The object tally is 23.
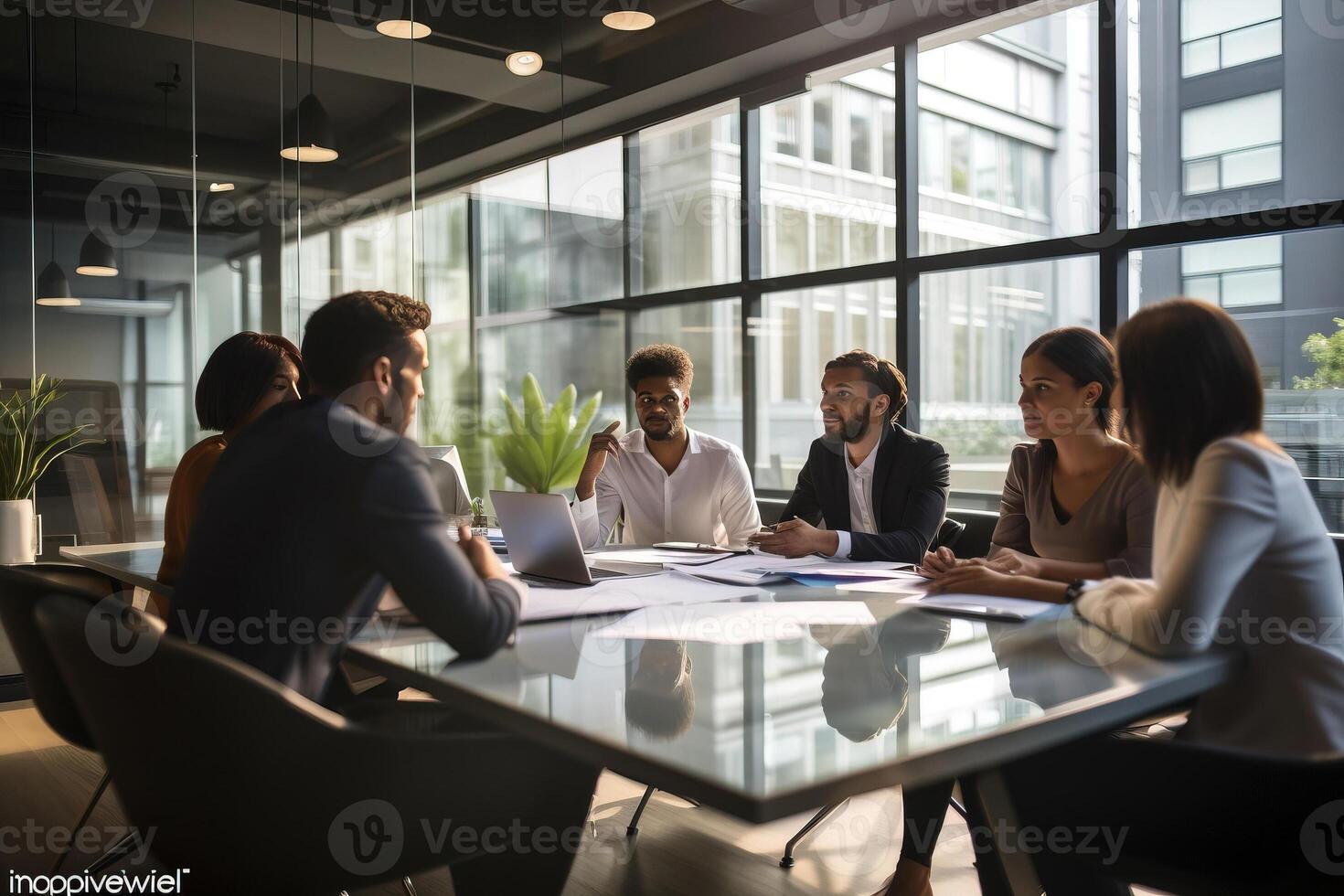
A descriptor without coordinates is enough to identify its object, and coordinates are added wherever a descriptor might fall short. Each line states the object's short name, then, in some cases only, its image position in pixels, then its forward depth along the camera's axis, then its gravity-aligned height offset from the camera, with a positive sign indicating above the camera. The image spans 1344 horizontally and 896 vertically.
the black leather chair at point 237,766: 1.28 -0.44
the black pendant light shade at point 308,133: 5.11 +1.57
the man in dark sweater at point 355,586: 1.39 -0.22
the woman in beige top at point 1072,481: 2.07 -0.12
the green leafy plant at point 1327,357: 3.74 +0.26
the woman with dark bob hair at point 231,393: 2.56 +0.12
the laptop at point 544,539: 2.12 -0.23
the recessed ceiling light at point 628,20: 5.23 +2.20
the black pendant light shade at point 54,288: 4.42 +0.67
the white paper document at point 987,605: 1.76 -0.33
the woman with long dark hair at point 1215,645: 1.31 -0.32
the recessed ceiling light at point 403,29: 5.29 +2.17
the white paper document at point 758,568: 2.24 -0.33
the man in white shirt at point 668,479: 3.41 -0.16
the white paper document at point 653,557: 2.55 -0.33
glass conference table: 1.00 -0.33
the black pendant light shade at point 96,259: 4.50 +0.82
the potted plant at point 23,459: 4.13 -0.09
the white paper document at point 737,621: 1.65 -0.34
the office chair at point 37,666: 1.92 -0.49
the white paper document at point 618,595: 1.82 -0.33
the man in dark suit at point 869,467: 2.98 -0.11
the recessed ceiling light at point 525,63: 5.54 +2.08
